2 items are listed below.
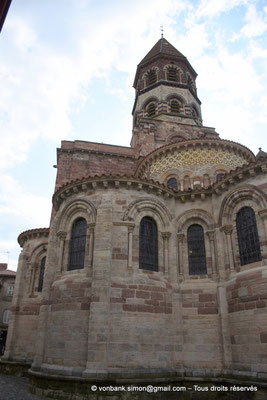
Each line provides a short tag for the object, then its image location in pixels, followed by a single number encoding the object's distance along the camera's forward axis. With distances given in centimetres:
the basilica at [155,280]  1041
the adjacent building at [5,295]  3250
